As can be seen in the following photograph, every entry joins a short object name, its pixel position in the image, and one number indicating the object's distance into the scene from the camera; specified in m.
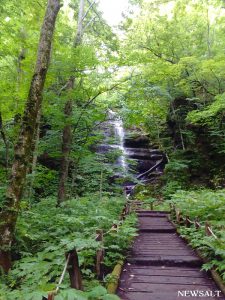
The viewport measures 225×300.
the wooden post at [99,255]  5.19
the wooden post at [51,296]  2.54
